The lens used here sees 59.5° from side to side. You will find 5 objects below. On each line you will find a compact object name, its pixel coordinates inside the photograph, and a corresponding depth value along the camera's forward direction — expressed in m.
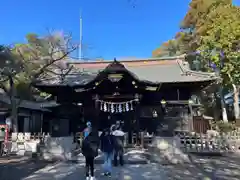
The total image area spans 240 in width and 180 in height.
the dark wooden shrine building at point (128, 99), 11.58
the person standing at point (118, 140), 7.15
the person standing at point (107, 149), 6.41
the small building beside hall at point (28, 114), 18.06
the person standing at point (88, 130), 5.98
